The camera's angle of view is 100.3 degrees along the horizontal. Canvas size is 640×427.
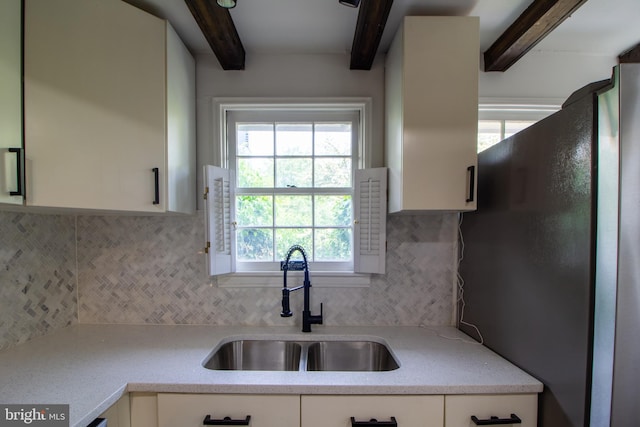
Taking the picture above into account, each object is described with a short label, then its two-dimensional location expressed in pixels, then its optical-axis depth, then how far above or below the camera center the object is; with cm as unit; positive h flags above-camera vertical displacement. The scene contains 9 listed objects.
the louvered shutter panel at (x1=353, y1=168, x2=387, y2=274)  147 -7
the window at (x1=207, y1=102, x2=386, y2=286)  164 +14
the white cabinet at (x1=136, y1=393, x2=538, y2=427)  97 -75
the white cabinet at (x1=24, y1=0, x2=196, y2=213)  103 +41
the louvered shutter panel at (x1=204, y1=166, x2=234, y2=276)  140 -8
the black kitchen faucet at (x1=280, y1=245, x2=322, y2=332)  143 -46
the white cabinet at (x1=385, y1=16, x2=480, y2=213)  121 +43
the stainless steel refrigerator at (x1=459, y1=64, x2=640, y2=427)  74 -16
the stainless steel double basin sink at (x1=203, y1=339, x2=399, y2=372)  142 -80
